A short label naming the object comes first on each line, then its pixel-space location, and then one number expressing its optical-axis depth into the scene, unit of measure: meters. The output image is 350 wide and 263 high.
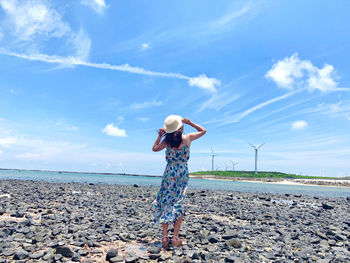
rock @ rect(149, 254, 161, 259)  4.95
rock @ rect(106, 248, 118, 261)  4.78
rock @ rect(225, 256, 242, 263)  4.89
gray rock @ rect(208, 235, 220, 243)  6.17
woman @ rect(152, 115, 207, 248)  5.65
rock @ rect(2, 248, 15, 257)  4.77
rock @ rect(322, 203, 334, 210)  13.89
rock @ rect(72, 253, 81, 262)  4.71
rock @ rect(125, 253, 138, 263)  4.64
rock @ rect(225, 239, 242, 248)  5.87
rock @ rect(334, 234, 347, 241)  7.10
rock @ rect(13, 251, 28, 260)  4.63
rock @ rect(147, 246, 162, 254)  5.14
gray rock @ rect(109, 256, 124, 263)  4.67
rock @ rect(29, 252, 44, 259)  4.66
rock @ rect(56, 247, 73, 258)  4.79
